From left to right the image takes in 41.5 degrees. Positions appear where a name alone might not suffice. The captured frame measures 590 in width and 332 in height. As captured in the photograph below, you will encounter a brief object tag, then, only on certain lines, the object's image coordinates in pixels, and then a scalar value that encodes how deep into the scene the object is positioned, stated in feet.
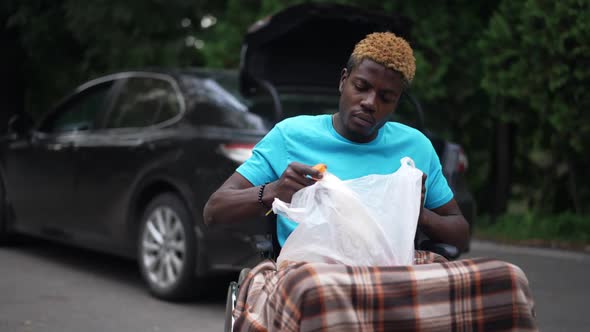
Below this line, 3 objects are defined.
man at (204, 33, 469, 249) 8.70
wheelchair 8.96
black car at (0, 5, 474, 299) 16.20
